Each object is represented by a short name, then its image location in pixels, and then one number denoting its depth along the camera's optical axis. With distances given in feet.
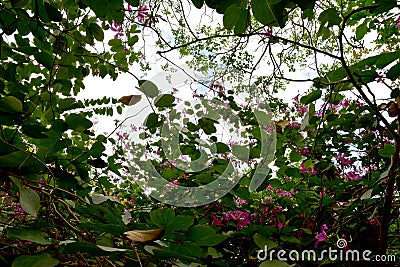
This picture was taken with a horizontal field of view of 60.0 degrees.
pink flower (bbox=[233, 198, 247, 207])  4.63
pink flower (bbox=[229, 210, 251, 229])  3.83
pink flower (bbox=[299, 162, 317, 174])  4.15
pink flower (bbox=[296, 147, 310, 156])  4.78
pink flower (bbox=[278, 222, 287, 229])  3.46
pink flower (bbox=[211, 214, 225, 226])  3.85
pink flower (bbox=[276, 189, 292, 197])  4.64
